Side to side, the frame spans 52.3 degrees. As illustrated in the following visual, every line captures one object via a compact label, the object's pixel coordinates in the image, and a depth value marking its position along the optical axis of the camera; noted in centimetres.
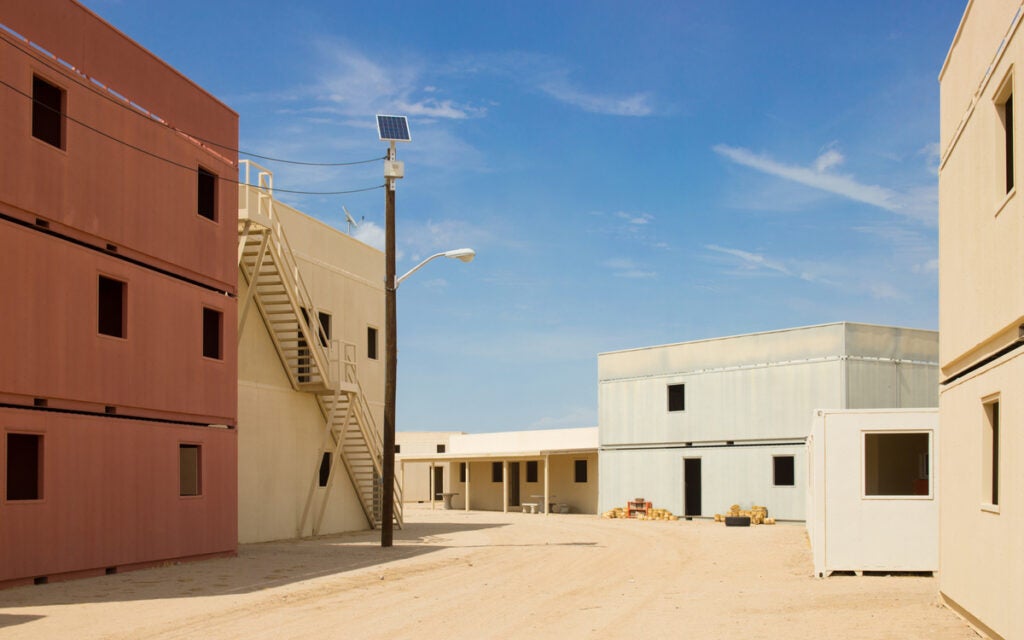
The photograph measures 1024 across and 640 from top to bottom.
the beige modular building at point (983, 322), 981
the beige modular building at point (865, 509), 1723
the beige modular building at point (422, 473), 6166
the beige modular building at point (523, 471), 4556
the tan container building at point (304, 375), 2559
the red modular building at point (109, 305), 1622
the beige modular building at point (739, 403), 3409
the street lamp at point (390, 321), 2444
